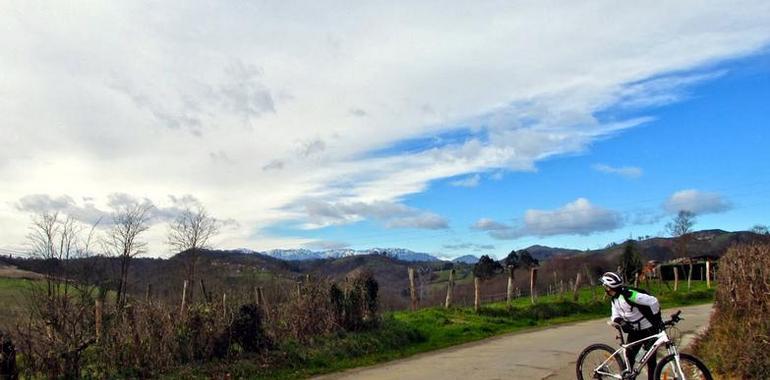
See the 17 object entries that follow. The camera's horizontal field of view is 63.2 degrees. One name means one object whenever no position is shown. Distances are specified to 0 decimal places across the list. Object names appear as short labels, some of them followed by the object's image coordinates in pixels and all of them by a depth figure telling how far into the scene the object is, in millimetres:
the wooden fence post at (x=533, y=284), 36556
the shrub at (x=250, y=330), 15172
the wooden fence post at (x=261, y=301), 17262
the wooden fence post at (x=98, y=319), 12445
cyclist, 9742
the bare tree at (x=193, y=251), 44428
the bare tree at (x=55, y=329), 11305
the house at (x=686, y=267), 66250
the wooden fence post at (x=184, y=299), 14353
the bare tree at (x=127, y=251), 37969
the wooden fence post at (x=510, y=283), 33384
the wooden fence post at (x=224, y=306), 15008
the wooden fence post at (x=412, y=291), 31550
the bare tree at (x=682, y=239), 72812
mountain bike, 9047
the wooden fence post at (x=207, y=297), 16450
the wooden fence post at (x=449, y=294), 31716
